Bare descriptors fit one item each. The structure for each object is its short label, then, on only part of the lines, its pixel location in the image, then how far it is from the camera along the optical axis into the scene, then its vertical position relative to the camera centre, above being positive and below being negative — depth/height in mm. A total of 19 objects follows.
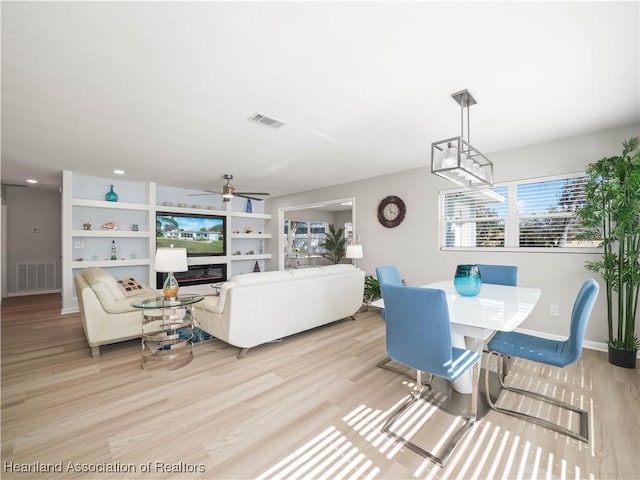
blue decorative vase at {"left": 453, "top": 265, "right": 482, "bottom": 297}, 2443 -343
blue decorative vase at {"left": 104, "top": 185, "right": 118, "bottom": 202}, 5543 +901
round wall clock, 4969 +552
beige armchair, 2984 -782
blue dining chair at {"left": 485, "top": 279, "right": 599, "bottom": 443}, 1800 -780
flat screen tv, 6199 +219
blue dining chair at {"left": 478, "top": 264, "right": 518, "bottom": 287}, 3135 -376
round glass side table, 2936 -1024
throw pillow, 3977 -662
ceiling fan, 4949 +907
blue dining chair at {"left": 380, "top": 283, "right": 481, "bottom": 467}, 1665 -636
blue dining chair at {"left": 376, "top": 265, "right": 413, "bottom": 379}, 2749 -386
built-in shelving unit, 4965 +398
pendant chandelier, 2156 +640
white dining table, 1742 -488
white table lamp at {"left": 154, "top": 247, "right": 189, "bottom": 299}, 3113 -252
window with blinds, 3451 +358
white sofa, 2936 -738
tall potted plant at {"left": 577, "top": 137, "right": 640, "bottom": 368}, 2664 +109
